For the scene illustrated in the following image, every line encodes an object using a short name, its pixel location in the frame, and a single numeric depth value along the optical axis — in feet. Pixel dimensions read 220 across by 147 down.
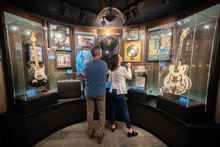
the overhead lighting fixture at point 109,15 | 6.14
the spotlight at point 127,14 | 7.14
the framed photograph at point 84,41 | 9.51
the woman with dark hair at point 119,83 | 6.68
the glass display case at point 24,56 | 5.98
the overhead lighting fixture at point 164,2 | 5.65
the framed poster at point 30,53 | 6.66
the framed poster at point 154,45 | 8.14
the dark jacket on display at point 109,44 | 9.39
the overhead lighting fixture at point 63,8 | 6.13
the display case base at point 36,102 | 5.74
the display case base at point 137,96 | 7.55
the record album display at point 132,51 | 9.10
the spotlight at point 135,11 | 6.60
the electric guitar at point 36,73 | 6.64
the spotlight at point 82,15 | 7.21
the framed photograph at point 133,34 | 9.05
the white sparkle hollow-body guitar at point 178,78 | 5.57
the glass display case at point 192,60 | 5.26
